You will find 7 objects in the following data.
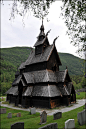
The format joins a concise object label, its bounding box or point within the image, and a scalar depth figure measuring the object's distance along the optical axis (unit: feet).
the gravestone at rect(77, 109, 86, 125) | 29.81
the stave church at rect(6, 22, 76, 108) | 67.72
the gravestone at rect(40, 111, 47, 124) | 36.99
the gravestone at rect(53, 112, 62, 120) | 39.21
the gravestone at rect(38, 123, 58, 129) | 25.43
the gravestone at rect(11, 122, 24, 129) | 27.67
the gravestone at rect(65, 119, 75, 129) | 26.97
